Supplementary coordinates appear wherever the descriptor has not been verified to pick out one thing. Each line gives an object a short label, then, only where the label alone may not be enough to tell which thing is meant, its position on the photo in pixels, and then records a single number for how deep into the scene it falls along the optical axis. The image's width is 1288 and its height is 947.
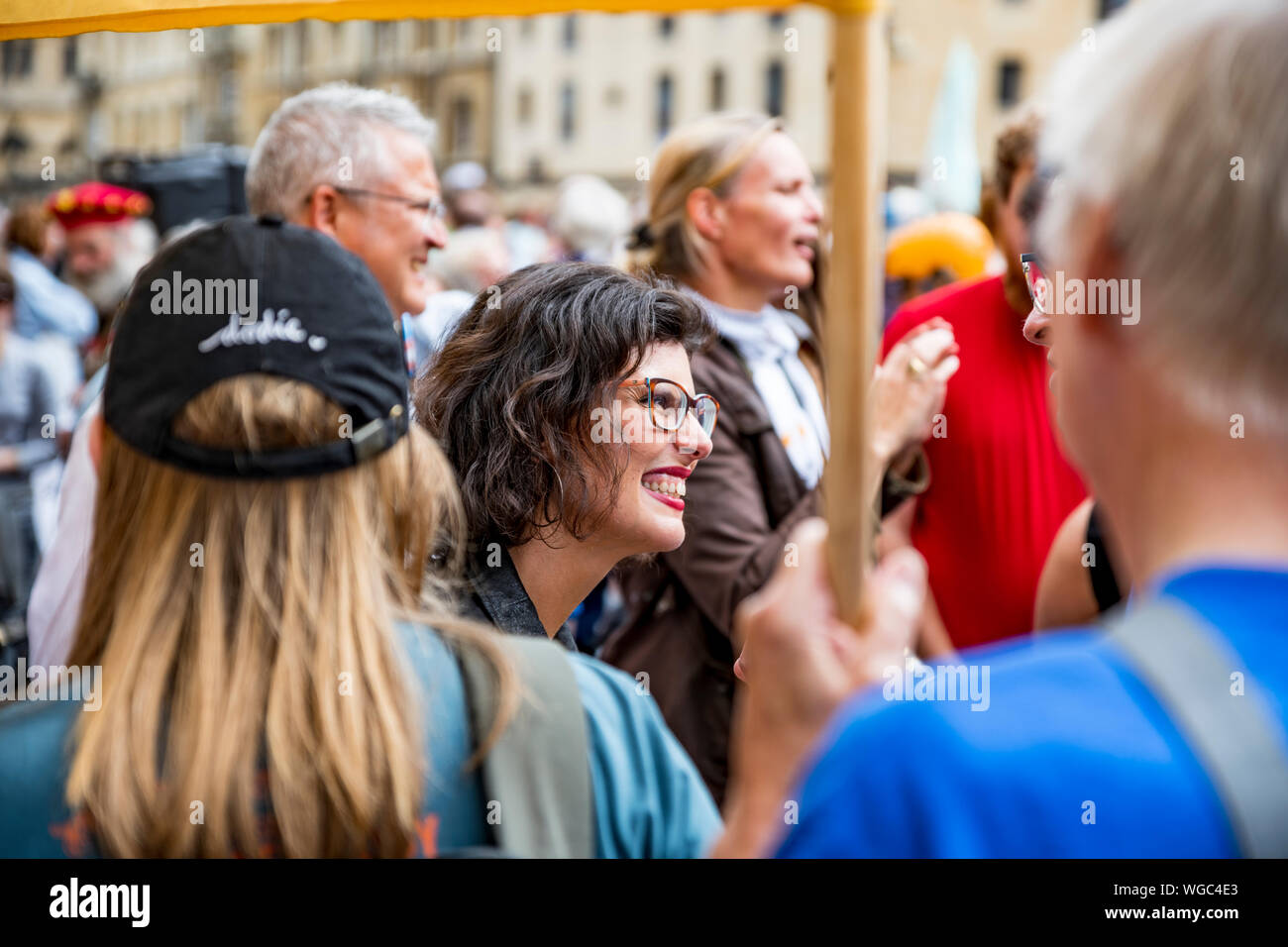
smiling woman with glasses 2.46
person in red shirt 3.42
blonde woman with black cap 1.41
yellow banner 1.80
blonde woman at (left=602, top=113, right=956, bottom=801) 3.28
